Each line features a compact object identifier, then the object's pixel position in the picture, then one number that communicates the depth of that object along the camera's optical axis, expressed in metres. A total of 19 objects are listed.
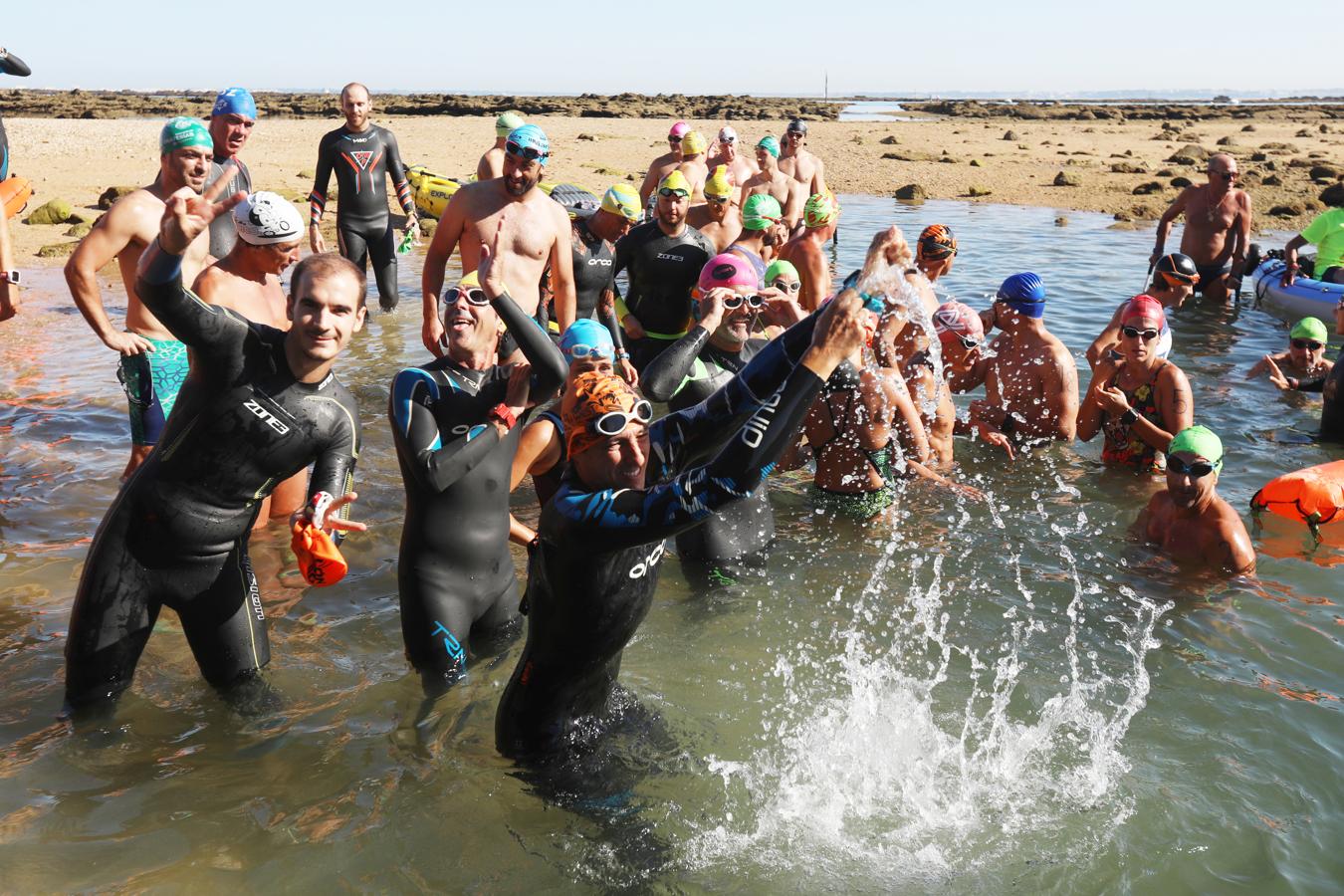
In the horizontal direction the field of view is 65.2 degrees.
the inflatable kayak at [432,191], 15.43
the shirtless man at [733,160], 10.59
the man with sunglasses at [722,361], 4.85
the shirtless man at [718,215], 7.93
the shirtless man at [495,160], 9.09
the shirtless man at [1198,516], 5.36
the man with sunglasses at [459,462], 3.71
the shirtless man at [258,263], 3.95
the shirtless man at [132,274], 4.93
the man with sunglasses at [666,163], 10.55
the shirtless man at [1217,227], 12.30
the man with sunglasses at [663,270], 6.88
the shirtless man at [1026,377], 7.04
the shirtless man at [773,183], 10.83
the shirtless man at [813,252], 7.87
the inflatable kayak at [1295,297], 11.91
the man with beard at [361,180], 9.19
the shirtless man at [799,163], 12.66
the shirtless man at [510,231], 5.65
